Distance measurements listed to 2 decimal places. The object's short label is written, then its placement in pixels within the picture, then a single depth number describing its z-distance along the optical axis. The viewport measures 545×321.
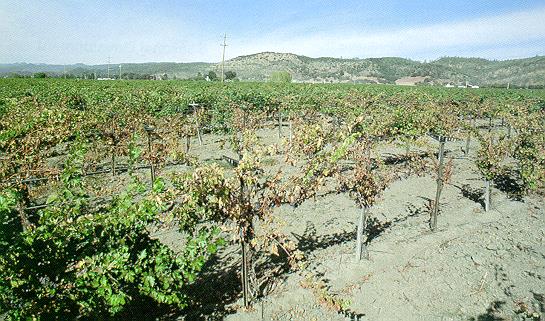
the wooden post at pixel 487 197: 11.16
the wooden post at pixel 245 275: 6.10
